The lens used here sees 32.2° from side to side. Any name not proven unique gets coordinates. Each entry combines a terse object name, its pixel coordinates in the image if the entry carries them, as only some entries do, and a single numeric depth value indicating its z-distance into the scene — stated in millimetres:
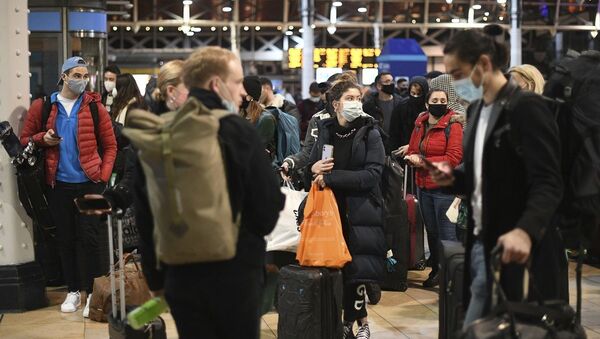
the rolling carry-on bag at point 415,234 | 9211
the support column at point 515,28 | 26062
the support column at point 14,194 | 7773
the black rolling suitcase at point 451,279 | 5391
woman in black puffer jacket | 6234
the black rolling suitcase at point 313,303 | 6164
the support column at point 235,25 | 30484
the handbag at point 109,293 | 7199
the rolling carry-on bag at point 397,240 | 8360
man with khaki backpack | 3504
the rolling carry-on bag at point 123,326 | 5594
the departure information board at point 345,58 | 23688
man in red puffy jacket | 7551
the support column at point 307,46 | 23141
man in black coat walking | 3639
